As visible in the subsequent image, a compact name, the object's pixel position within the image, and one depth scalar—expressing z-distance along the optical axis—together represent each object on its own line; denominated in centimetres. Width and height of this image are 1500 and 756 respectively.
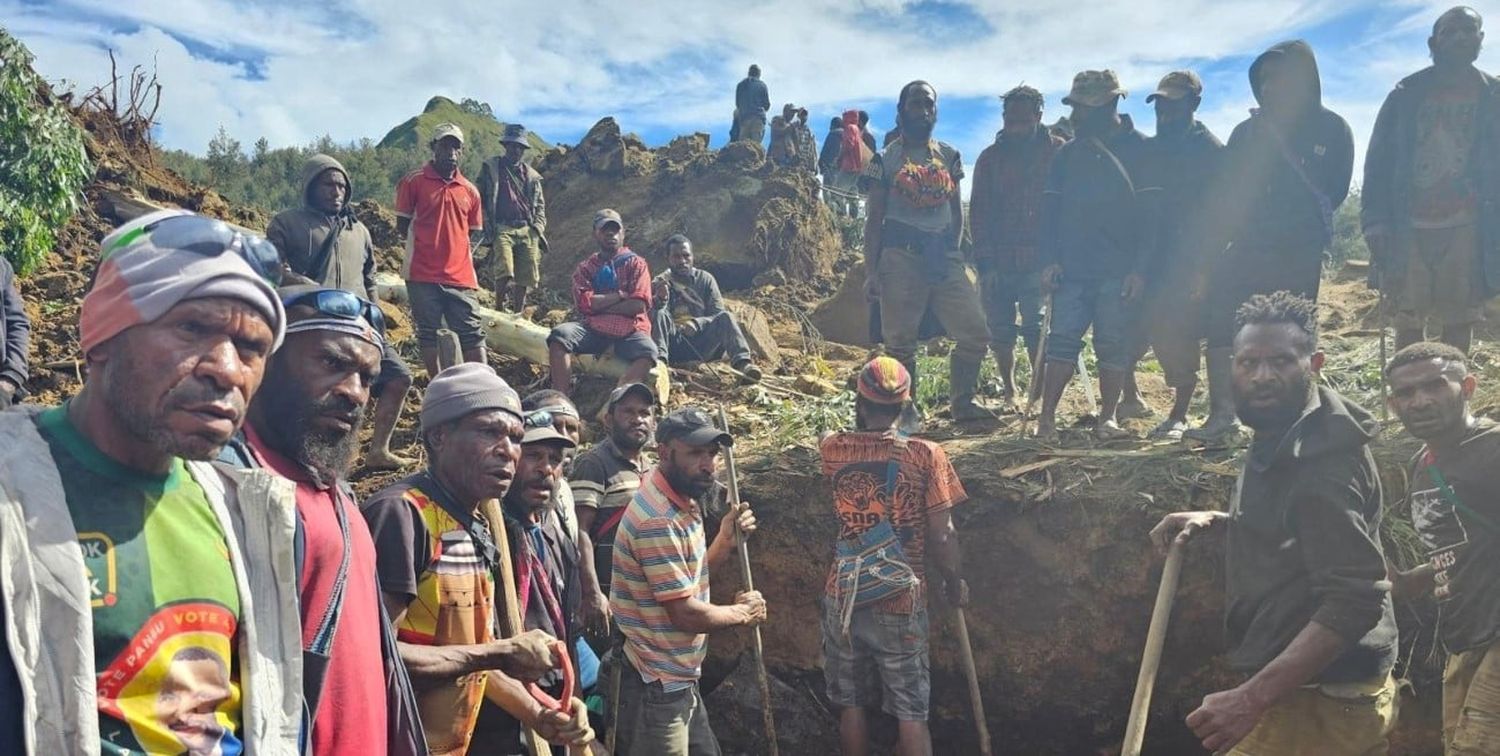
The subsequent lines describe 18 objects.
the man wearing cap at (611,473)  480
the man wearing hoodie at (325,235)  585
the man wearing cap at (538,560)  293
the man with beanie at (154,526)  148
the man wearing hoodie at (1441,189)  511
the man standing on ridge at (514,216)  1028
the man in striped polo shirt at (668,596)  384
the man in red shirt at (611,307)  742
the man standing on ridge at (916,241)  643
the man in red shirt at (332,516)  200
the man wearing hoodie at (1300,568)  286
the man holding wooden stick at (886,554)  440
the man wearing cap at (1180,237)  567
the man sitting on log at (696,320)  909
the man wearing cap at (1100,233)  578
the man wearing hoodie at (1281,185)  527
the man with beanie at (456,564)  252
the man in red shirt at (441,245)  716
